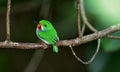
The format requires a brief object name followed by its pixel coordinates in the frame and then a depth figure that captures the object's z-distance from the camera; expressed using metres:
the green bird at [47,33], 3.41
